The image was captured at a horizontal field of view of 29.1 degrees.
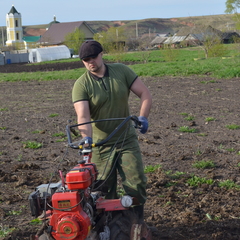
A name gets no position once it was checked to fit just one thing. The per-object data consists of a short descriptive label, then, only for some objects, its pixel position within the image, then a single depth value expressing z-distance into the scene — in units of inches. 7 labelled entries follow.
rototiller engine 151.2
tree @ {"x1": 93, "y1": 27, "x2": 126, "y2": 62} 2657.5
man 183.5
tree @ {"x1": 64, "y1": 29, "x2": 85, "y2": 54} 3412.9
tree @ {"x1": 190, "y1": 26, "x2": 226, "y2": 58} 1701.5
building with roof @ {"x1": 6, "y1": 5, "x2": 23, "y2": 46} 5251.0
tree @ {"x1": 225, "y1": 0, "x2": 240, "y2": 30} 2065.0
